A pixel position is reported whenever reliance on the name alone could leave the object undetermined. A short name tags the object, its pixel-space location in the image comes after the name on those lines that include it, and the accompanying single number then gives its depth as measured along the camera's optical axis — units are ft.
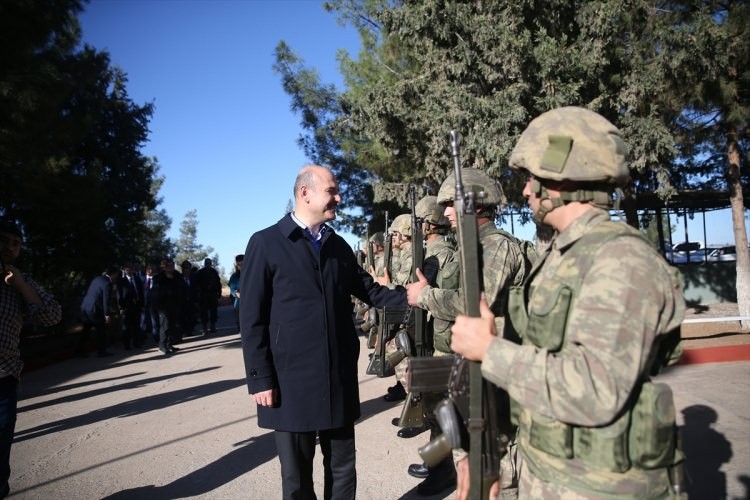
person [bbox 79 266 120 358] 32.48
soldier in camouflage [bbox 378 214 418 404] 17.44
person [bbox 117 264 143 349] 37.58
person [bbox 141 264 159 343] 36.83
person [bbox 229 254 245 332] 36.83
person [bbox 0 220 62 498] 10.43
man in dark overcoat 8.45
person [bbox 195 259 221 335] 46.50
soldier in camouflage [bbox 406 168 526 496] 9.16
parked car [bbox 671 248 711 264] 65.92
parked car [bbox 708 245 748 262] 56.56
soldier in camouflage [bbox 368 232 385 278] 33.35
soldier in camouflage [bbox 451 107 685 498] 4.58
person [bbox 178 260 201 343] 43.88
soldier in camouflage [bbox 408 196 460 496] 11.84
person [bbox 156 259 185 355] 35.16
